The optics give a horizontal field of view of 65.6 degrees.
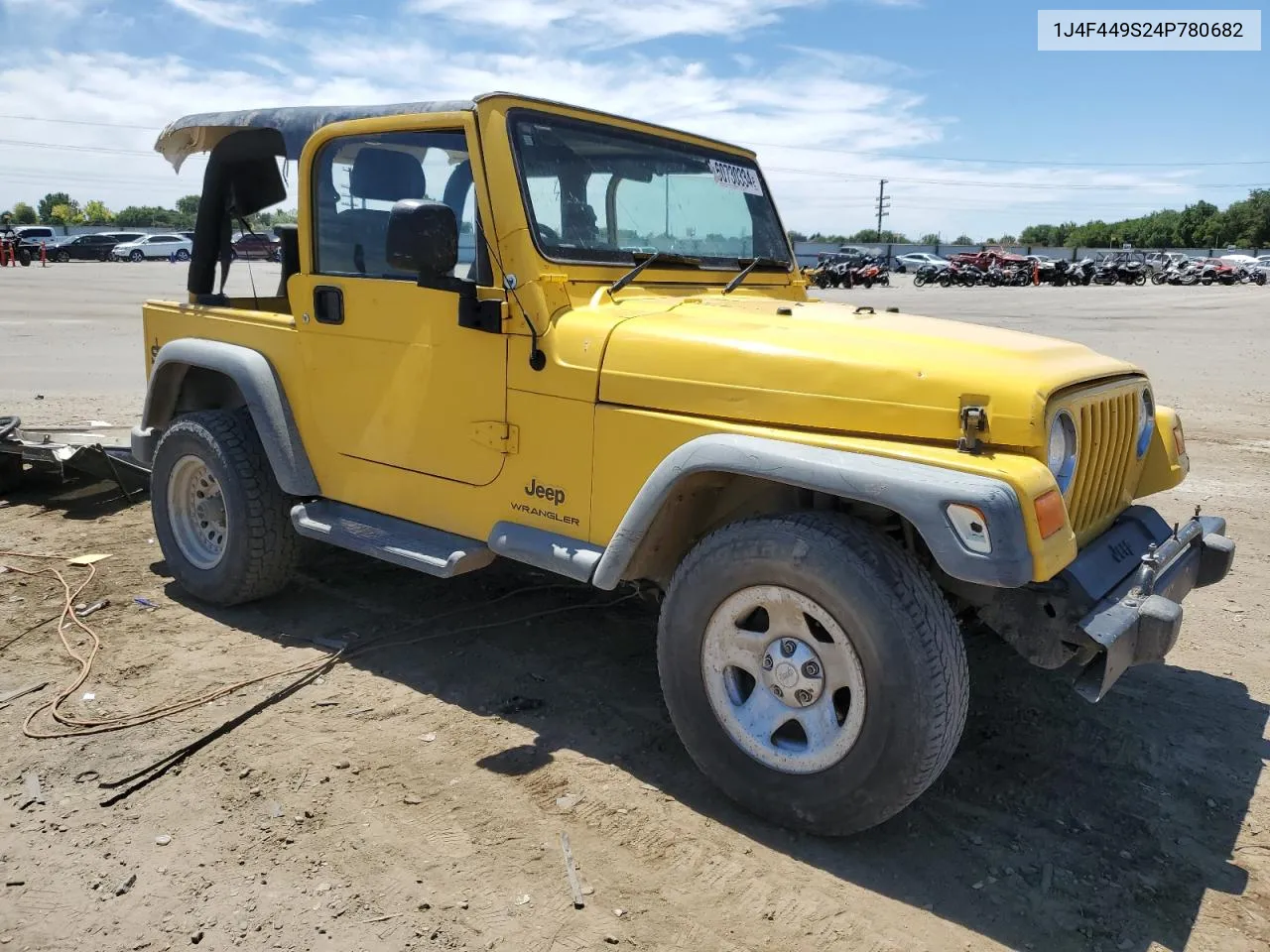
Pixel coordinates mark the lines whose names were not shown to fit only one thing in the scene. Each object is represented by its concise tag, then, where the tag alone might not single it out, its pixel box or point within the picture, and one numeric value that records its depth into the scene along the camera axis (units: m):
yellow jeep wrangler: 2.69
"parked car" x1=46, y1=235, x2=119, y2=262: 43.16
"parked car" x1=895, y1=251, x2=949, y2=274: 52.46
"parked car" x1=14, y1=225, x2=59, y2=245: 41.72
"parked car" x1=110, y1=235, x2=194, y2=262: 44.13
